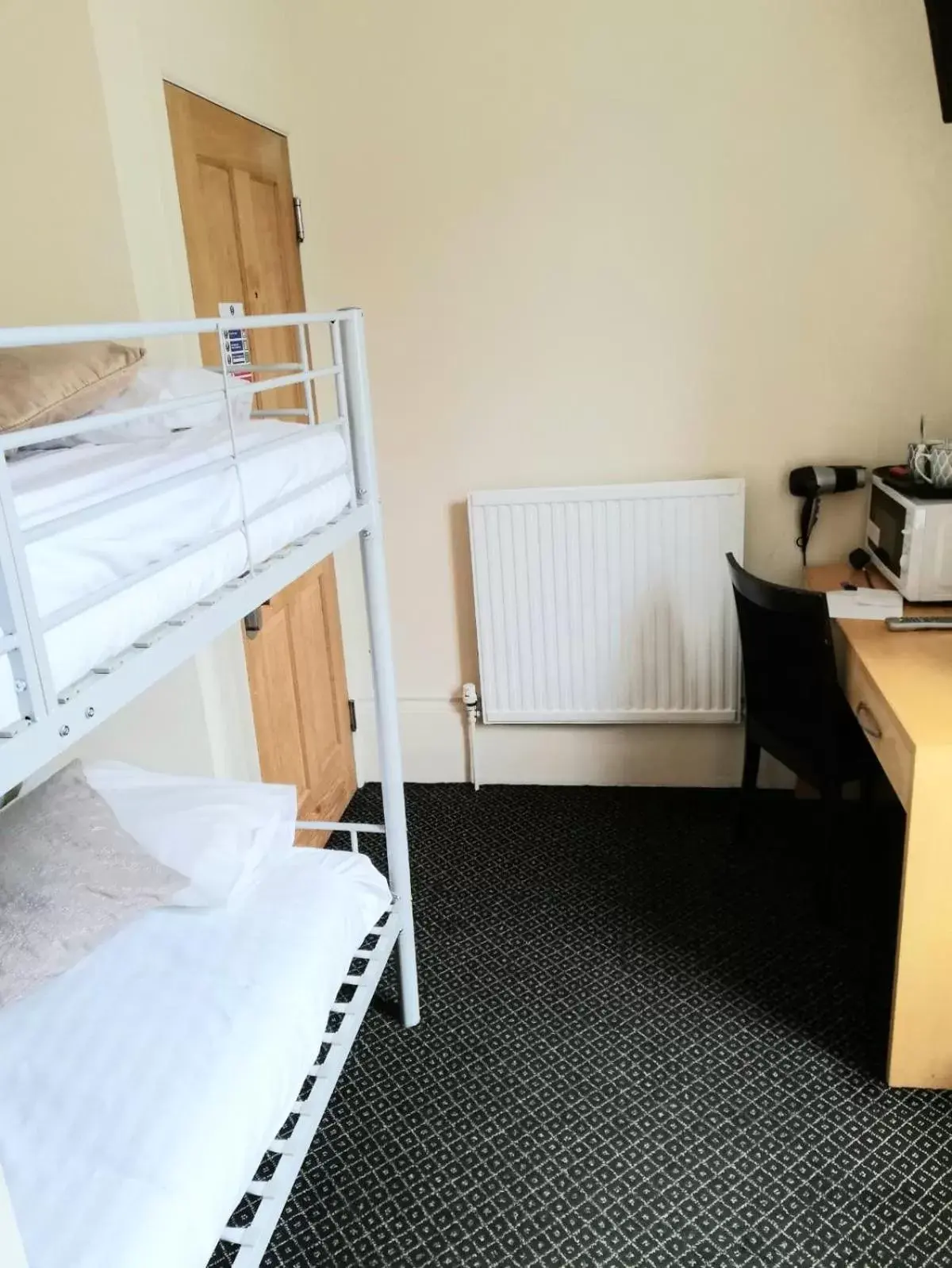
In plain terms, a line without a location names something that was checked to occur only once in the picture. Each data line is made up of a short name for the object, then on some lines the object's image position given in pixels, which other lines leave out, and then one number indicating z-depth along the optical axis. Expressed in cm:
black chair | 222
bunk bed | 94
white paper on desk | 236
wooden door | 221
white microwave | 230
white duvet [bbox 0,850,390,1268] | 106
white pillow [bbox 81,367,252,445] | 148
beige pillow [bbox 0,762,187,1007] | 132
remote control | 224
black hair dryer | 273
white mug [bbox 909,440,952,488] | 238
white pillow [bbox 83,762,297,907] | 156
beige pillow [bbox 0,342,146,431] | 131
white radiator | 284
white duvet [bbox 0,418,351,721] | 96
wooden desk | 173
